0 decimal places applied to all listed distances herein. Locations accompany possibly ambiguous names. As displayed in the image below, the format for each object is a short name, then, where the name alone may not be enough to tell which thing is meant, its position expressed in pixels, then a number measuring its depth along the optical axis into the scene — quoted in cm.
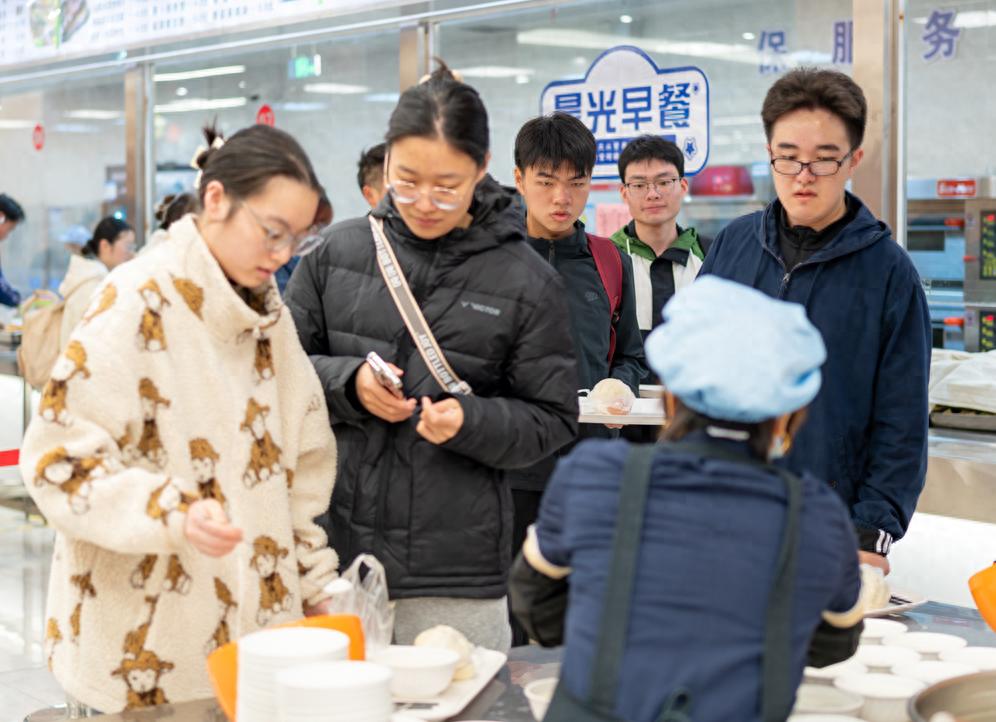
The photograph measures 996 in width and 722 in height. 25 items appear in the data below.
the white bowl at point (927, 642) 215
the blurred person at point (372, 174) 413
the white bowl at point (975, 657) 206
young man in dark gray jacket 342
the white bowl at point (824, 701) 187
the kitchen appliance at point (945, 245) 508
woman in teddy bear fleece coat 185
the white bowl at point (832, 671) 200
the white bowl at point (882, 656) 206
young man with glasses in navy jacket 252
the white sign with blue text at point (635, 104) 548
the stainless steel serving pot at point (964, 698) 174
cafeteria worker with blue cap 144
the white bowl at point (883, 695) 185
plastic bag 198
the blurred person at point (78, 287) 671
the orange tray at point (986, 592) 201
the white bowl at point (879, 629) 223
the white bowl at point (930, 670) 199
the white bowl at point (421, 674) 188
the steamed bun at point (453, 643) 200
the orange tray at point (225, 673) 174
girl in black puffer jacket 224
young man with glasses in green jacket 465
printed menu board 643
